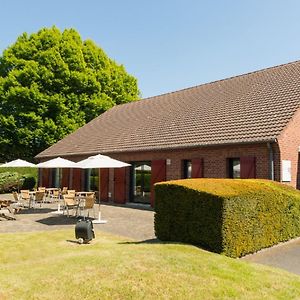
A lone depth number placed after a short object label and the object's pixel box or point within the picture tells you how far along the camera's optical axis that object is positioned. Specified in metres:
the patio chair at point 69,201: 14.34
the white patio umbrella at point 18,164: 21.03
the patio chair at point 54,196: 20.77
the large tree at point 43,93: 33.75
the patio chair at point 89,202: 13.50
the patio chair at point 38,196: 17.22
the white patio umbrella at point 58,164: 17.31
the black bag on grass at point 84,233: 9.55
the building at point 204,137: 14.67
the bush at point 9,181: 28.42
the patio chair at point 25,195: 17.47
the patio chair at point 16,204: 15.84
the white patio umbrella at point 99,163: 13.82
